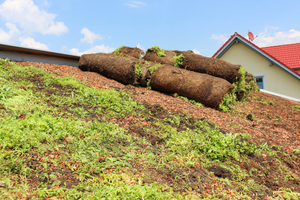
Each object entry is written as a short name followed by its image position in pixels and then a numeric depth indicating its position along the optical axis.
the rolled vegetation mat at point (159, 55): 11.29
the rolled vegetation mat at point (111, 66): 9.40
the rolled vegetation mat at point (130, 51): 12.51
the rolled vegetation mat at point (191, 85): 8.37
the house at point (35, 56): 9.91
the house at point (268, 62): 15.06
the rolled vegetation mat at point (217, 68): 9.81
